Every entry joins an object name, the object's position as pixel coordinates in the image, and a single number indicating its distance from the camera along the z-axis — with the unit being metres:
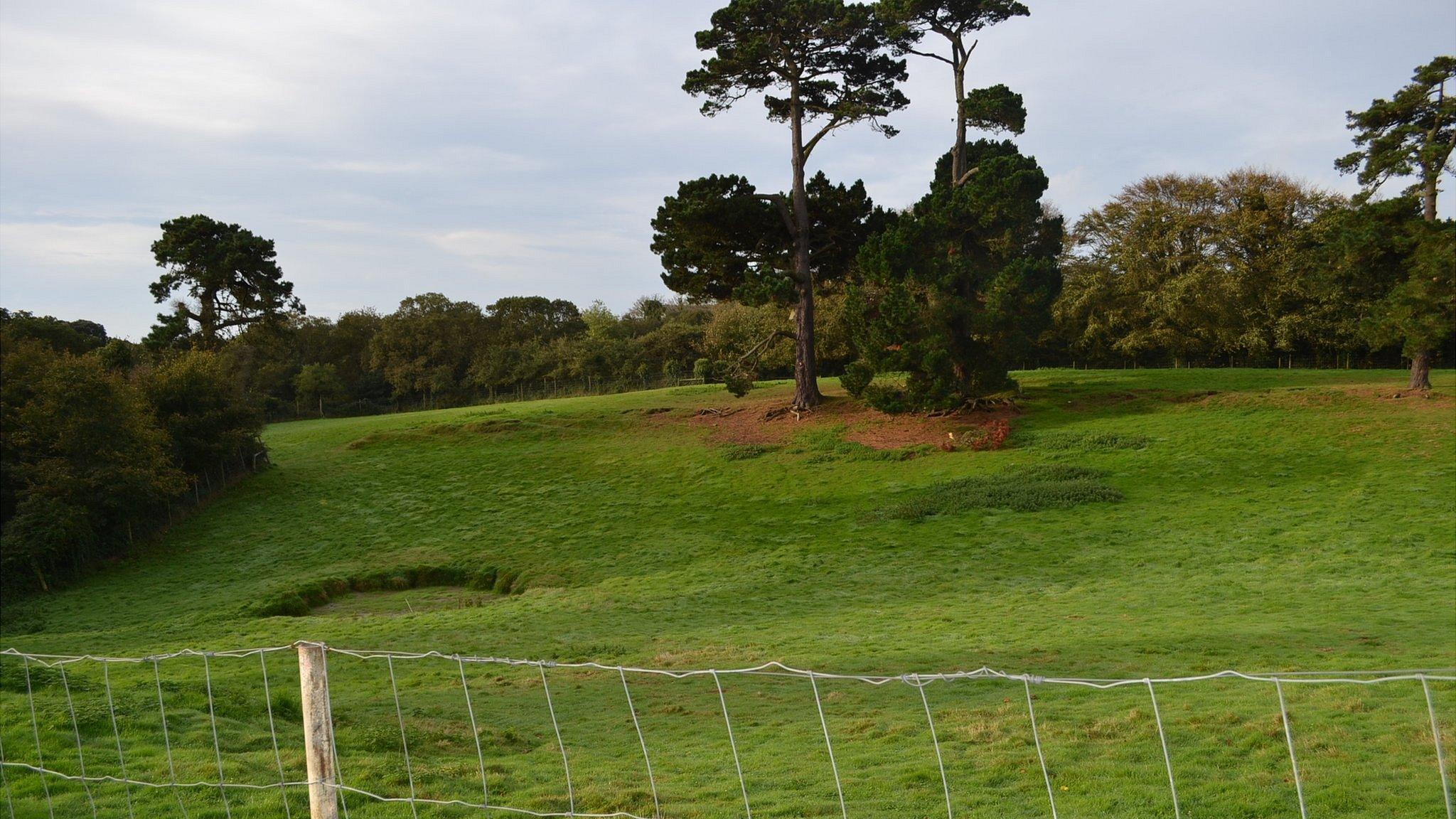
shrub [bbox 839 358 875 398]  30.92
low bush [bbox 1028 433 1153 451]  26.83
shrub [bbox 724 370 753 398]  34.44
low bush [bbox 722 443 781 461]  30.39
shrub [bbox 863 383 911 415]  29.91
